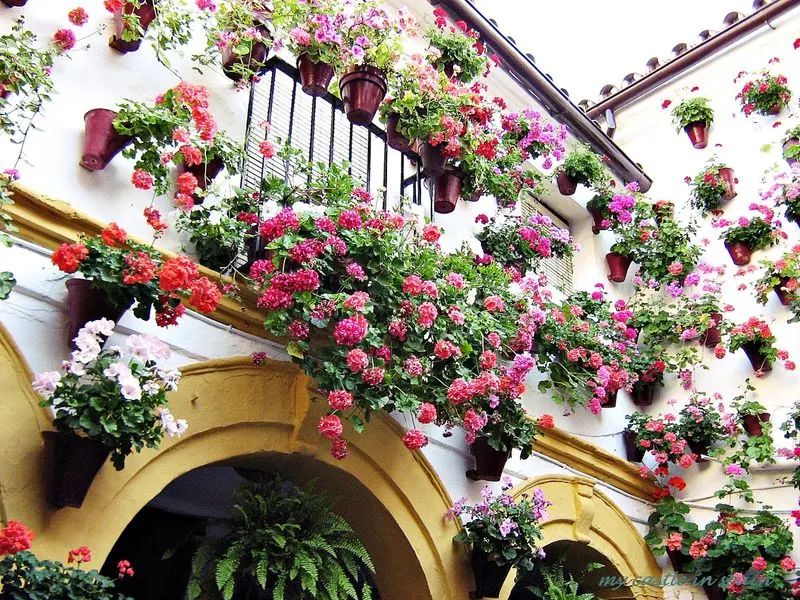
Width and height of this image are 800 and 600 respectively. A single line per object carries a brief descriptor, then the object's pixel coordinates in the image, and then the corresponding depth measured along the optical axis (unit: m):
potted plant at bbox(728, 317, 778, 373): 6.29
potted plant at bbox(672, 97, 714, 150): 7.77
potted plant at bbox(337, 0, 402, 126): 4.50
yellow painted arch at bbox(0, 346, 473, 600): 2.87
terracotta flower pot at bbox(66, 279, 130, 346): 3.04
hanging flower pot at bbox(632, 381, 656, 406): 6.73
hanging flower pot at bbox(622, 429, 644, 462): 6.35
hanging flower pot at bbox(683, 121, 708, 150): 7.77
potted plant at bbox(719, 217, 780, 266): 6.78
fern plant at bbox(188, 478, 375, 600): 3.60
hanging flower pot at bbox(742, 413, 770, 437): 6.12
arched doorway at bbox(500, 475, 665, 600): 5.29
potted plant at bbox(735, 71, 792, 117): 7.30
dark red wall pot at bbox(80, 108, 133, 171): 3.47
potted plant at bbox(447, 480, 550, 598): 4.36
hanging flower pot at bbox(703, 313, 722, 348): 6.61
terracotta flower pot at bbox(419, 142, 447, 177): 5.16
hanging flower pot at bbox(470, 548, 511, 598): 4.41
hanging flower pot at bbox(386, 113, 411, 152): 5.03
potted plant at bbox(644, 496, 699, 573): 5.91
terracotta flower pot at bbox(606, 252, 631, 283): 7.21
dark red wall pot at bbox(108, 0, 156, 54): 3.82
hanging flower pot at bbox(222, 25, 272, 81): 4.28
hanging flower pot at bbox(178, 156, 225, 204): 3.84
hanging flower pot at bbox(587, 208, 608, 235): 7.27
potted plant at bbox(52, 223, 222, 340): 2.94
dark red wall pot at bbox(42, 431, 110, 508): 2.79
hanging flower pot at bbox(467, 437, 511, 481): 4.68
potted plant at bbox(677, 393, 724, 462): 6.19
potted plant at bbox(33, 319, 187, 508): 2.76
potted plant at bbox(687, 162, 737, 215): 7.26
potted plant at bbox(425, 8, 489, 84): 5.57
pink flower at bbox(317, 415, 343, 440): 3.44
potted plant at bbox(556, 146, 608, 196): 6.92
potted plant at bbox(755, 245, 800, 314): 6.30
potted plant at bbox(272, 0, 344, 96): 4.43
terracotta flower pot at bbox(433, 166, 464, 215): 5.26
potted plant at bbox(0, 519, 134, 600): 2.45
